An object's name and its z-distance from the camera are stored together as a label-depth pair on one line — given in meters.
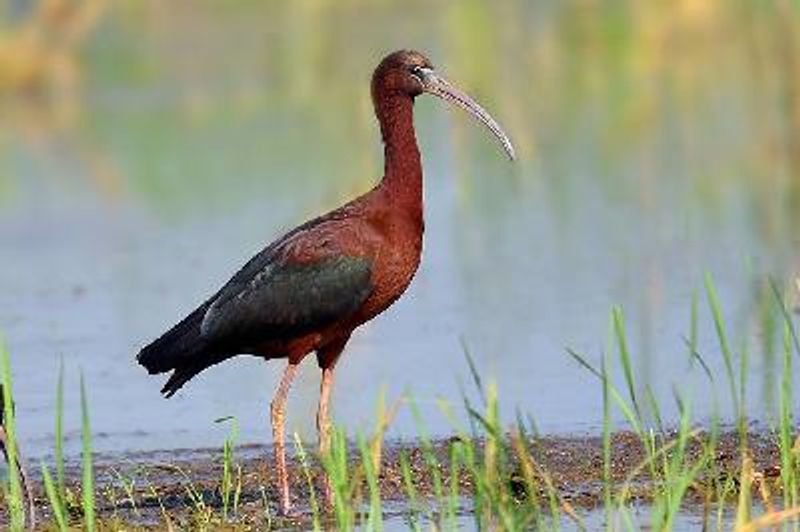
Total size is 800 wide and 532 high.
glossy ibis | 16.00
